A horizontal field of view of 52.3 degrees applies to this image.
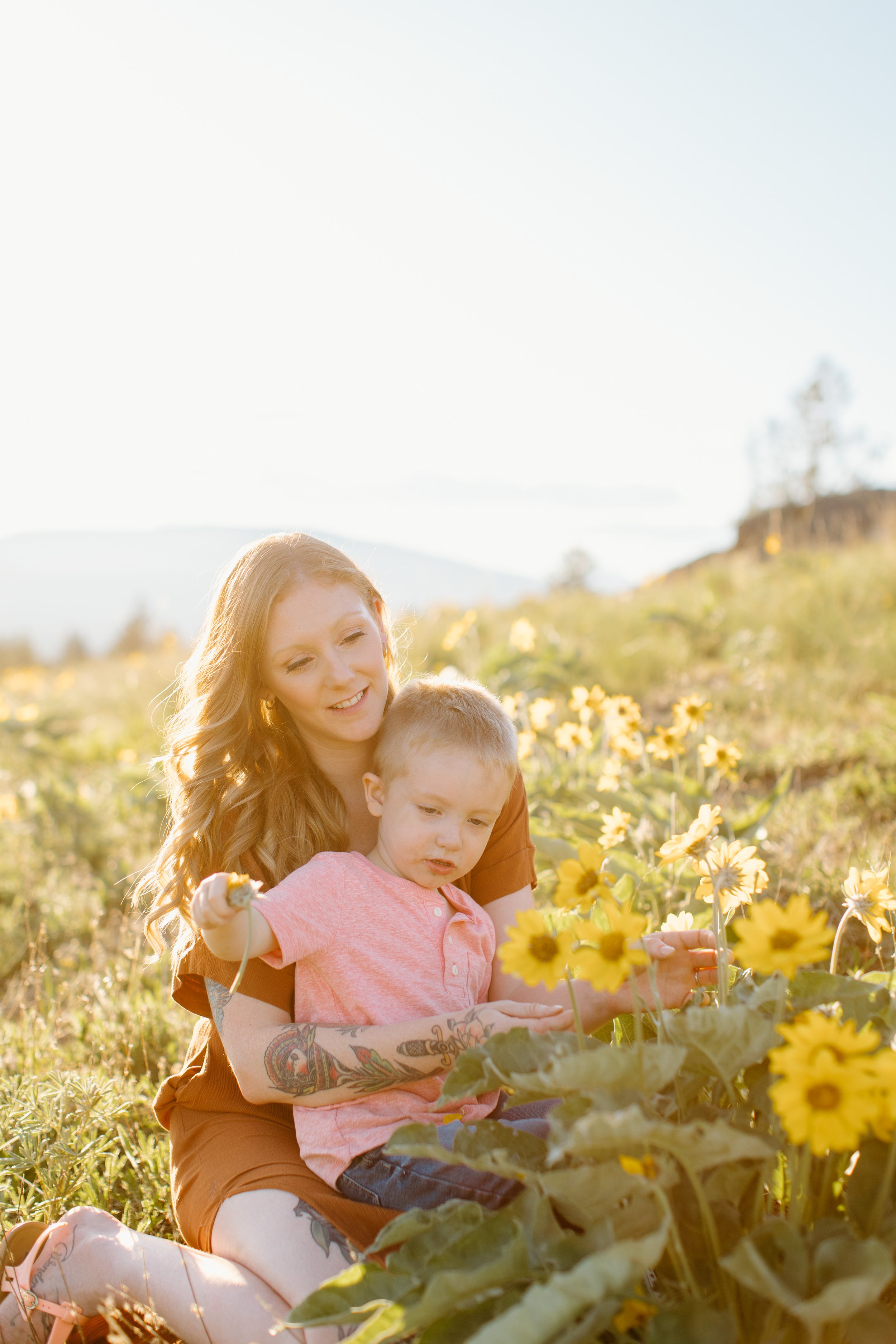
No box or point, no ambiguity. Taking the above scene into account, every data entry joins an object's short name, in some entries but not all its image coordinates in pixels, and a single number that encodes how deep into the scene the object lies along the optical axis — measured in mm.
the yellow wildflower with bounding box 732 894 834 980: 1060
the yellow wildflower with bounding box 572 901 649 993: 1140
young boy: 1570
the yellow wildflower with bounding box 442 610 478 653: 3777
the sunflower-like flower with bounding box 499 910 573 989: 1188
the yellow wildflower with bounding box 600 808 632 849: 2014
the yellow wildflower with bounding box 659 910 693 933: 1730
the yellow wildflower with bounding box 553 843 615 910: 1246
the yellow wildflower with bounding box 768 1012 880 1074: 960
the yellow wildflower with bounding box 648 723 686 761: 2611
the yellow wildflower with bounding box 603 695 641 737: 2854
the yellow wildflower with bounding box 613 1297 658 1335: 1060
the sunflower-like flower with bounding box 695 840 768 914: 1489
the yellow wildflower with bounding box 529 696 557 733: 3051
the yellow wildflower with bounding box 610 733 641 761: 2754
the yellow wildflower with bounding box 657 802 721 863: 1527
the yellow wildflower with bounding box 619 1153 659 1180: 1084
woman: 1587
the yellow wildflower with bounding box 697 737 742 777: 2334
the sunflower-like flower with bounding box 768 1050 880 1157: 935
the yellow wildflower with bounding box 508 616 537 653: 3900
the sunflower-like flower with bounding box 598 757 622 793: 2633
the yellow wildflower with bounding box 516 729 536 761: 3080
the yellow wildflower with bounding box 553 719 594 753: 2939
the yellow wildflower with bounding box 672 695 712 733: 2621
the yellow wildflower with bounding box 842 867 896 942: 1448
